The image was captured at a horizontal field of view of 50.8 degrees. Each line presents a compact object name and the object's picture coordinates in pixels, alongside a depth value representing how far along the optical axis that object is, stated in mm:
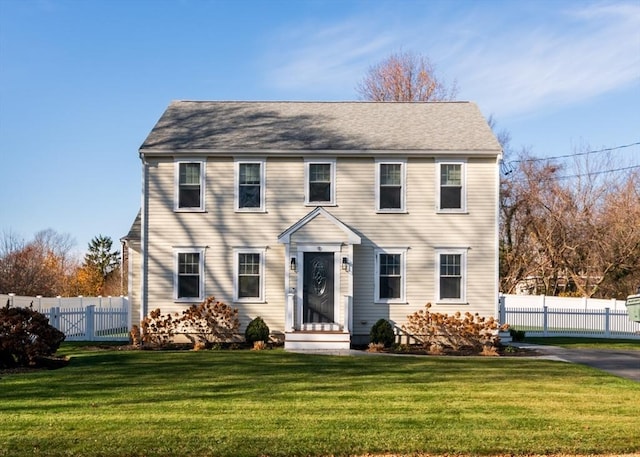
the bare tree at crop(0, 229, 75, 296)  39219
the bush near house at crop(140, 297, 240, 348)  20719
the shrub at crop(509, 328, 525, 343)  23766
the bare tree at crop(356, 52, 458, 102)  45719
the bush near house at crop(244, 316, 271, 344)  20203
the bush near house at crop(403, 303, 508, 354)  20438
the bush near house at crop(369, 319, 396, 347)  20125
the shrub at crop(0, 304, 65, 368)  15227
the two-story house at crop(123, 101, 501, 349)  21047
